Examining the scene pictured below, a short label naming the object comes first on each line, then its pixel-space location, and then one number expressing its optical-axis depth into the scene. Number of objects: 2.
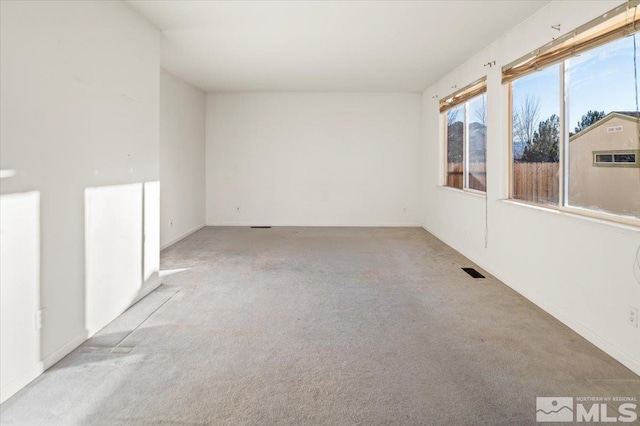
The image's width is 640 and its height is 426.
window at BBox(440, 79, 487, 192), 5.37
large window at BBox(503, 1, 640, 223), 2.75
